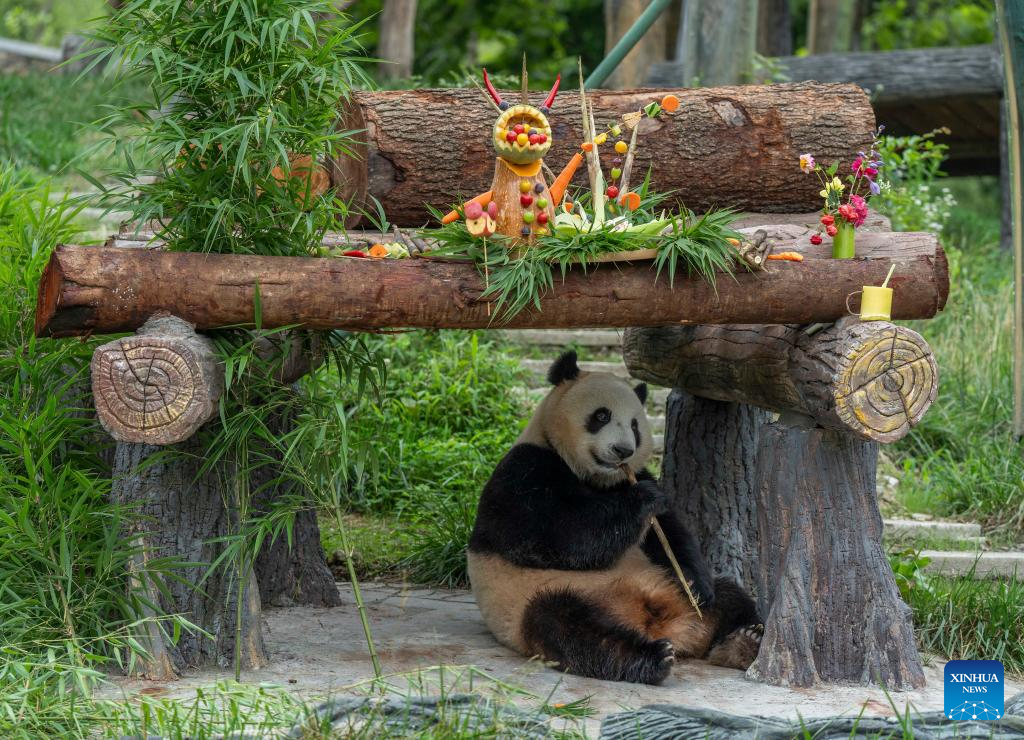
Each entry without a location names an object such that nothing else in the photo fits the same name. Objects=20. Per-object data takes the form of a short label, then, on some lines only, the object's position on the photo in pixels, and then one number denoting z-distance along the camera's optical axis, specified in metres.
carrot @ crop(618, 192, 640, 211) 8.09
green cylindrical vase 8.06
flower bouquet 7.99
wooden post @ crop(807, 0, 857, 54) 28.33
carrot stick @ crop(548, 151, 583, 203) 7.83
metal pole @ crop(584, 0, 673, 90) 10.90
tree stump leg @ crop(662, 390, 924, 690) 8.10
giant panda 8.58
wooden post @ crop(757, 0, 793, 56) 28.75
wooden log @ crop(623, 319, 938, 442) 7.32
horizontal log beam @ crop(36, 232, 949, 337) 7.03
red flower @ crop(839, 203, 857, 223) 7.95
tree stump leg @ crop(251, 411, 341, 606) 10.29
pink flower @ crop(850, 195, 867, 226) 7.98
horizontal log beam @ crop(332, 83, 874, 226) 9.59
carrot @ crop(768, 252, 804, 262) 7.84
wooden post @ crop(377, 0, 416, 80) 25.98
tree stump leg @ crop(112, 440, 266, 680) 7.73
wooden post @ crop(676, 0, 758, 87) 16.84
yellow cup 7.54
